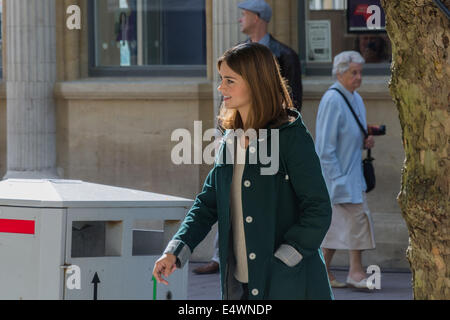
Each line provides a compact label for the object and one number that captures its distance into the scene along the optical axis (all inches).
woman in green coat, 299.9
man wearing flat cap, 639.1
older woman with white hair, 620.7
